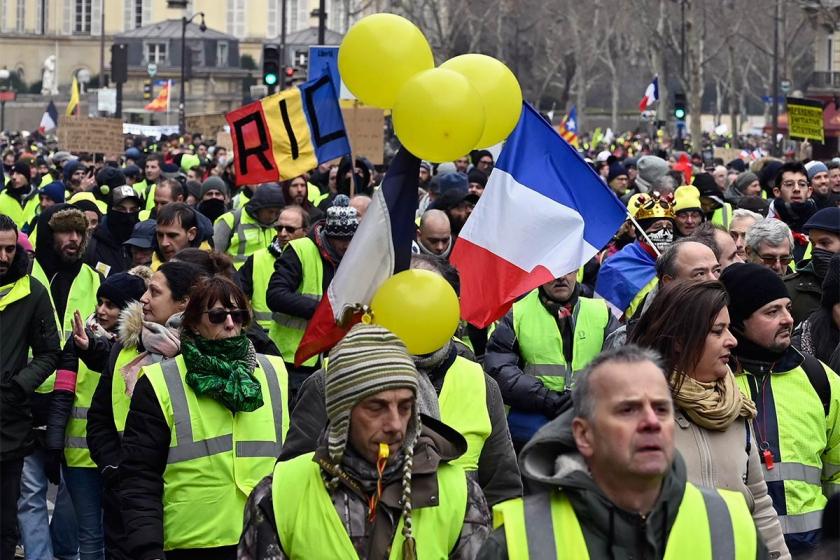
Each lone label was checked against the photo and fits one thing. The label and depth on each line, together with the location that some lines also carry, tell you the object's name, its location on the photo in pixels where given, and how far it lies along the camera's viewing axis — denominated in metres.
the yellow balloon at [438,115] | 8.13
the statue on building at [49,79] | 143.65
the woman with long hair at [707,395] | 7.43
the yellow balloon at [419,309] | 7.83
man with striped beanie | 6.42
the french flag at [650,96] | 57.39
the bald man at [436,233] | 14.48
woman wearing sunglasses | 8.47
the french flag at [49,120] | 55.43
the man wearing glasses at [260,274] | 15.26
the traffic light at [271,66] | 36.62
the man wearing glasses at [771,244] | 13.03
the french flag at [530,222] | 10.24
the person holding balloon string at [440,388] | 7.81
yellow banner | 28.97
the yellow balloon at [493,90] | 8.80
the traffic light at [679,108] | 52.87
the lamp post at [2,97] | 90.49
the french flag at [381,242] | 8.52
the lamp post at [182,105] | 79.75
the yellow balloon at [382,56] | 8.94
